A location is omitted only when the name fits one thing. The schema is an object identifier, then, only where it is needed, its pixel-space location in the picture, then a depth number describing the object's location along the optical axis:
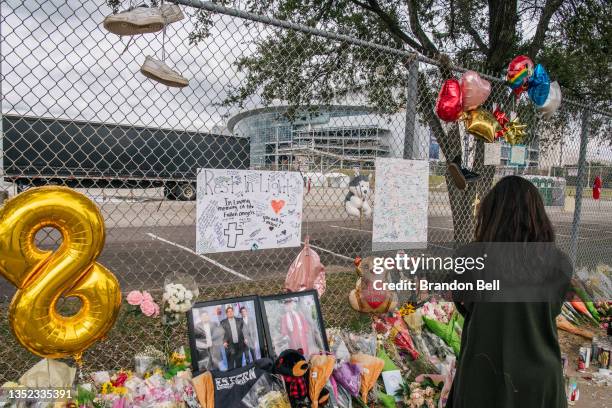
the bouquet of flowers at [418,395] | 2.60
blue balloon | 3.71
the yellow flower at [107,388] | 2.12
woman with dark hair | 1.62
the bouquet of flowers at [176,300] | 2.29
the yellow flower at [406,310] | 3.25
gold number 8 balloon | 1.71
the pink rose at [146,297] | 2.36
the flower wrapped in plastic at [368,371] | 2.49
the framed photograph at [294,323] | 2.47
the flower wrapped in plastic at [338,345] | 2.62
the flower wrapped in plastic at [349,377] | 2.46
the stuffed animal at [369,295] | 3.08
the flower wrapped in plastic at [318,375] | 2.23
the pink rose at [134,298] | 2.31
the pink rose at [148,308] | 2.32
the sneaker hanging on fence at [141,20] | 1.90
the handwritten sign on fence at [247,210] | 2.34
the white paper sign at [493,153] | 3.77
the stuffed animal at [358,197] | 3.11
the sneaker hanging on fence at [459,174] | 3.51
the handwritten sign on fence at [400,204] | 3.03
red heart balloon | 3.18
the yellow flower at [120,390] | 2.09
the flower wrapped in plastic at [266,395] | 2.07
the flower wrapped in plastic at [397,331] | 3.00
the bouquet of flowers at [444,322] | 3.21
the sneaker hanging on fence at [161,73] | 2.04
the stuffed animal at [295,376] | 2.21
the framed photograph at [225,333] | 2.25
